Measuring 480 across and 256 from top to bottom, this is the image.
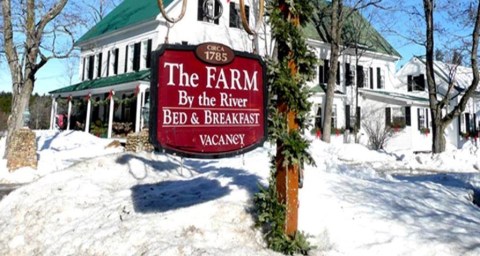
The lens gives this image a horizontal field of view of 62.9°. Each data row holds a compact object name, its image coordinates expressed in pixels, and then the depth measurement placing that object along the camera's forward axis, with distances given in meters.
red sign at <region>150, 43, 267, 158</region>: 3.65
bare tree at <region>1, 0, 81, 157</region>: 14.45
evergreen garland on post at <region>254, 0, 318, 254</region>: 4.26
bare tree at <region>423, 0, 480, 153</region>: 17.20
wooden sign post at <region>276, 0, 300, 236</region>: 4.34
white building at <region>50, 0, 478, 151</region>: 22.42
